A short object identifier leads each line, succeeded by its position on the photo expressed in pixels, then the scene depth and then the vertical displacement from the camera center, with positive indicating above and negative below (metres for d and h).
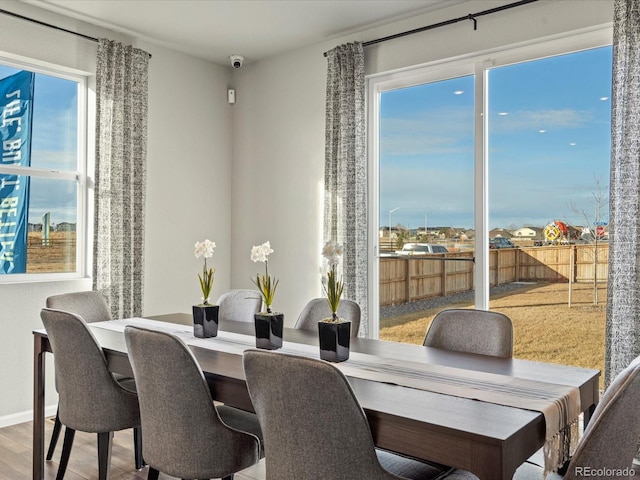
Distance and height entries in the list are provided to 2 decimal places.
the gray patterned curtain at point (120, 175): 4.00 +0.46
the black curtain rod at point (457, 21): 3.39 +1.42
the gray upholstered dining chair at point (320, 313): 2.89 -0.40
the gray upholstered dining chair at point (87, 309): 2.96 -0.44
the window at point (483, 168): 3.31 +0.46
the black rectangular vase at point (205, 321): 2.70 -0.41
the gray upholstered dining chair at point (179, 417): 1.92 -0.64
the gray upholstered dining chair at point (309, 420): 1.49 -0.51
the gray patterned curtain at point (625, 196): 2.88 +0.22
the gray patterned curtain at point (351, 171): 4.04 +0.49
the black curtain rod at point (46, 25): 3.60 +1.44
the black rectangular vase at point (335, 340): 2.14 -0.40
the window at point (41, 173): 3.77 +0.45
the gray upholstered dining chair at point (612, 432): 1.41 -0.51
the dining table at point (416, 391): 1.40 -0.49
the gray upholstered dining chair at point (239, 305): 3.48 -0.44
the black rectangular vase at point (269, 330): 2.40 -0.40
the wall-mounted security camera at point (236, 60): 4.72 +1.52
